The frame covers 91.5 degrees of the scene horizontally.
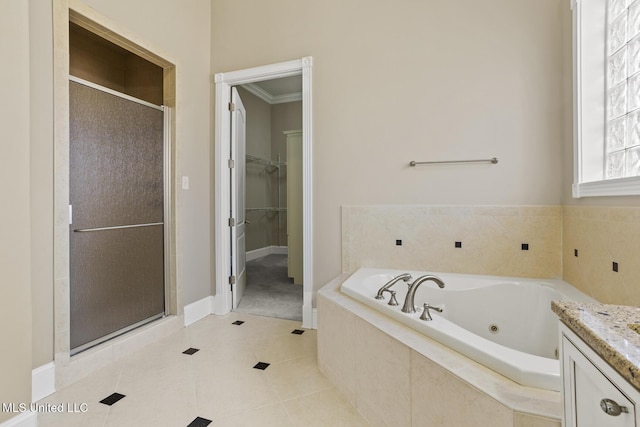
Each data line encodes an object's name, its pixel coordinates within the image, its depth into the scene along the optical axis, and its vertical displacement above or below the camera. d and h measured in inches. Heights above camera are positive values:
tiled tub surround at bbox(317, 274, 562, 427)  37.2 -24.5
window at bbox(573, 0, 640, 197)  59.0 +24.3
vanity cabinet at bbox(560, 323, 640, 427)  19.6 -13.0
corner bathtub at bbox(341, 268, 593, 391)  68.3 -22.1
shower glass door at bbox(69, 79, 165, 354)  77.4 -0.2
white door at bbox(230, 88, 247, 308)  118.9 +6.3
